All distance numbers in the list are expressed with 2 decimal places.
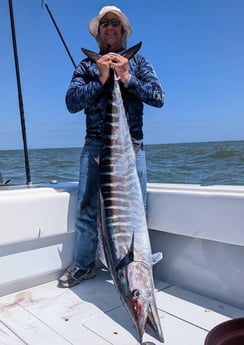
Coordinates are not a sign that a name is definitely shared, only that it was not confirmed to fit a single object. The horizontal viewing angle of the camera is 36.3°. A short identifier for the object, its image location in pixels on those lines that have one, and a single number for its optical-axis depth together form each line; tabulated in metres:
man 2.24
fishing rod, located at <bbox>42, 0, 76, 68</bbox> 4.39
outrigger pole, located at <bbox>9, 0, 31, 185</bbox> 4.11
